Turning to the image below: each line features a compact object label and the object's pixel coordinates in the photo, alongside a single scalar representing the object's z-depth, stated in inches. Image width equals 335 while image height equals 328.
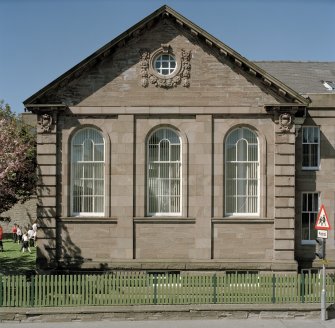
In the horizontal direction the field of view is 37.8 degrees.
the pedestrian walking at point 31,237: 1311.5
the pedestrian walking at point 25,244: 1231.3
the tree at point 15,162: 855.7
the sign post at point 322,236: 614.9
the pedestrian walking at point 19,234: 1454.2
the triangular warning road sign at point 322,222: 629.1
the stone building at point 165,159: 802.8
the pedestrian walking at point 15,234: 1517.0
